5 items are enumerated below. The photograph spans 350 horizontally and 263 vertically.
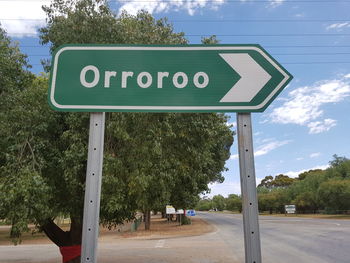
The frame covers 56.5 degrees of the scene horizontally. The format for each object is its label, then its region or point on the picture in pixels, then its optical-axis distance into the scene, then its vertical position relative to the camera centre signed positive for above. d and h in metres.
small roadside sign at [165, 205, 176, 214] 33.75 -0.29
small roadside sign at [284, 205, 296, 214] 62.09 -0.51
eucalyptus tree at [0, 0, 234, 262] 5.77 +1.20
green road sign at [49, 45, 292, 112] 1.89 +0.74
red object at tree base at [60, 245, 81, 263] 7.70 -1.06
